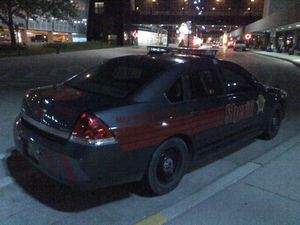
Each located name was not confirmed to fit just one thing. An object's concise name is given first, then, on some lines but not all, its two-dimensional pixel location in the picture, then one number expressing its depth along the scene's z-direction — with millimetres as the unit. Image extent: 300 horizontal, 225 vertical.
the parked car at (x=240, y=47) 62125
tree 35688
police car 3664
